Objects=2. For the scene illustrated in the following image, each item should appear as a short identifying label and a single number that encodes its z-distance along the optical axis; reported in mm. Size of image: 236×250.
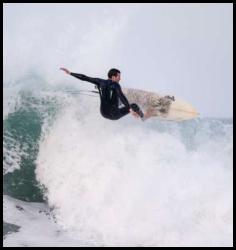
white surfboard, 16375
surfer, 12501
